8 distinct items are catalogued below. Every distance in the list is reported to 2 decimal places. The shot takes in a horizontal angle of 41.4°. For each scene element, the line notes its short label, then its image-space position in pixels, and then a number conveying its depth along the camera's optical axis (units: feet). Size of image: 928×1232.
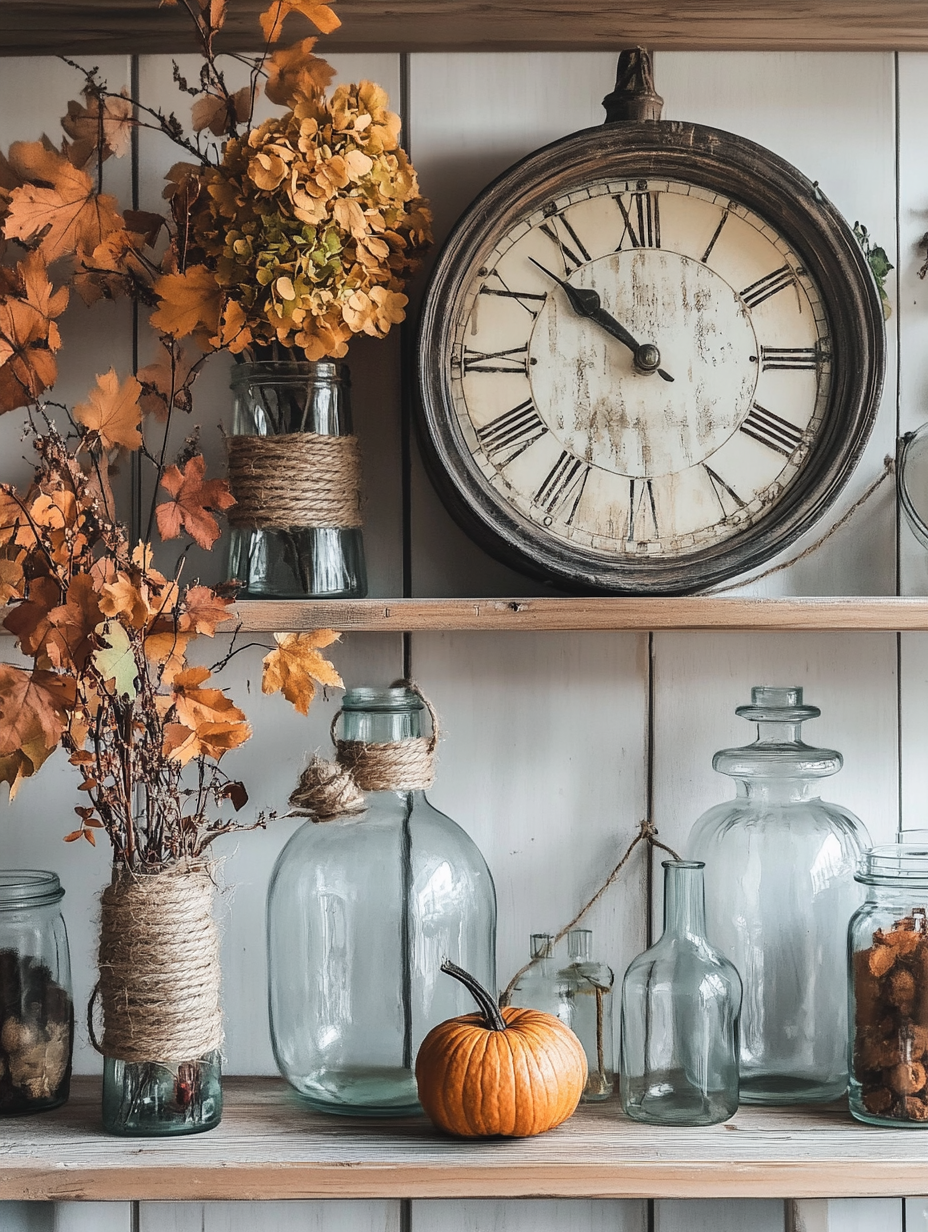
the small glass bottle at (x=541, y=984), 3.39
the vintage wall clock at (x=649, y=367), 3.34
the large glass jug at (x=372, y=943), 3.26
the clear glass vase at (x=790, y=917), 3.30
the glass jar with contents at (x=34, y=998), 3.16
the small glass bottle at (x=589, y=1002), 3.38
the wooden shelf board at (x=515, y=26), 3.39
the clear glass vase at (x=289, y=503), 3.20
